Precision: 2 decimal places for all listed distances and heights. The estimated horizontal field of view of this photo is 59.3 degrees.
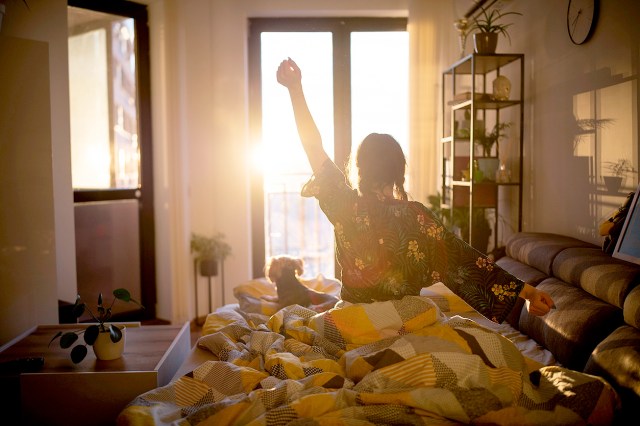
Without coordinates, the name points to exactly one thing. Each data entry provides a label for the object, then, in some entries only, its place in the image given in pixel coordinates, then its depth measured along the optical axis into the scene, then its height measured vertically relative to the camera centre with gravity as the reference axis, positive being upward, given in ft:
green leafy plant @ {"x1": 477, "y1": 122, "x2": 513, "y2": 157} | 11.25 +0.80
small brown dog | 8.39 -1.67
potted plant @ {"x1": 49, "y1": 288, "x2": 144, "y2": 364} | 6.35 -1.80
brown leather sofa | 4.90 -1.47
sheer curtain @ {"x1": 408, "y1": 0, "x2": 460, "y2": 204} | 14.39 +2.48
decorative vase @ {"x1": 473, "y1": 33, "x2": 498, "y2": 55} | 10.80 +2.60
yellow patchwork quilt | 4.21 -1.69
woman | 5.40 -0.57
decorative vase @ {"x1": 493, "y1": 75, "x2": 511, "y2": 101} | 10.61 +1.69
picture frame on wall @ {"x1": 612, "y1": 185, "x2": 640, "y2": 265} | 6.33 -0.72
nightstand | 6.07 -2.26
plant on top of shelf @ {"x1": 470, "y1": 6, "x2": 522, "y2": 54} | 10.79 +2.66
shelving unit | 10.94 +0.30
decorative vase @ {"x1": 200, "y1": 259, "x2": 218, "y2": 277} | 13.80 -2.10
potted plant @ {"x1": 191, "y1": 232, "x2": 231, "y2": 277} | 13.83 -1.75
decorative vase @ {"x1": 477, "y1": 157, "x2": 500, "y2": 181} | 11.10 +0.22
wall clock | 8.21 +2.37
